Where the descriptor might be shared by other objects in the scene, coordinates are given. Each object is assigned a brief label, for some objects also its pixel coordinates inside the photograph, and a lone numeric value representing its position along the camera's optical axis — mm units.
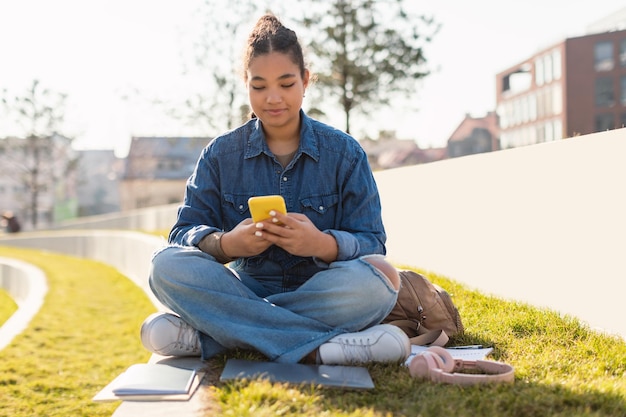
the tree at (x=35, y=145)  37281
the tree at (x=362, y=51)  17438
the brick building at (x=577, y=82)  44031
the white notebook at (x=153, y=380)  2244
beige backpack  3086
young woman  2646
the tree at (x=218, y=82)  20922
